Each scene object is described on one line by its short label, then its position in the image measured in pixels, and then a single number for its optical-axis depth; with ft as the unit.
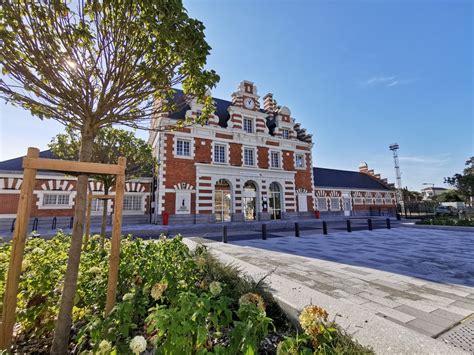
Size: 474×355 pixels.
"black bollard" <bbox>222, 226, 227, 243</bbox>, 30.76
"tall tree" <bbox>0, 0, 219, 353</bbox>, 7.68
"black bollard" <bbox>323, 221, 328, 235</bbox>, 39.21
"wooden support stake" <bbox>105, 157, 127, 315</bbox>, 7.89
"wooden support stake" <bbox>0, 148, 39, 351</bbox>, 6.48
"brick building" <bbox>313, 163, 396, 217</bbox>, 92.02
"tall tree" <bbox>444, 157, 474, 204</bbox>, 97.31
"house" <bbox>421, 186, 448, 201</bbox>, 247.79
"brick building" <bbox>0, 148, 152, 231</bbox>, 48.49
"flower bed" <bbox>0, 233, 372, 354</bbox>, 5.51
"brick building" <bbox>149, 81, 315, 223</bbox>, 59.93
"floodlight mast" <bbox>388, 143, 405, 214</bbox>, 126.41
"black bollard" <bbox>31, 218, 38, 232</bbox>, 47.02
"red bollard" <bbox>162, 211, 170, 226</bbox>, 55.26
